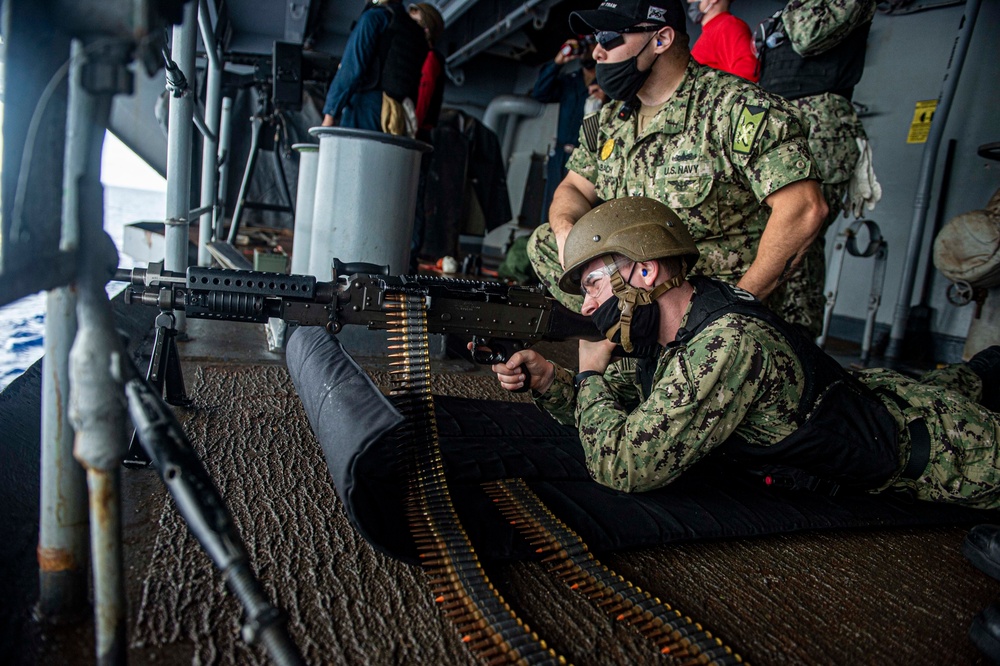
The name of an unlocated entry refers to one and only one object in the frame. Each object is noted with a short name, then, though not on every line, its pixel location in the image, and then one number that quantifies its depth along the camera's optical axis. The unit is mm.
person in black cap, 2686
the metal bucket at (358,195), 3621
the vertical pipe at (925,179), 4910
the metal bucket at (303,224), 4180
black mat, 1583
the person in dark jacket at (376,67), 4785
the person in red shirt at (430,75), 5238
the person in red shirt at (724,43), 3828
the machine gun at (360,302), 1991
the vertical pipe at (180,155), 3053
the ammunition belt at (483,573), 1370
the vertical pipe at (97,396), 919
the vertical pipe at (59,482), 1049
